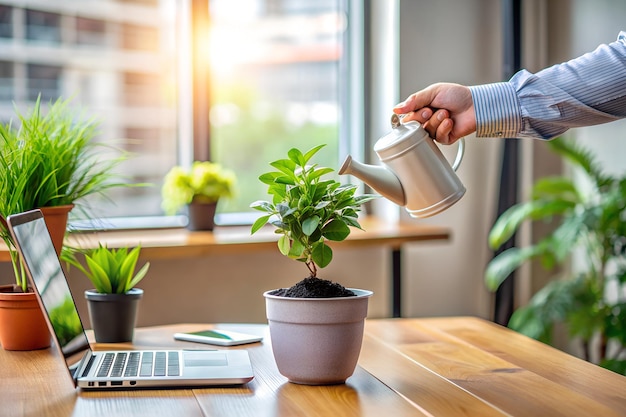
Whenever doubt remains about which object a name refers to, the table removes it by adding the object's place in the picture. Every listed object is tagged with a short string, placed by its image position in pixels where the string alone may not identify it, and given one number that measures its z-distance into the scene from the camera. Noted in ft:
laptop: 3.86
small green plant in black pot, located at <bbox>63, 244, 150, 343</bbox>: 5.01
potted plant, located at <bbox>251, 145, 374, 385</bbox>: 3.90
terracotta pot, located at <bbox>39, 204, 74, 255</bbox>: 4.97
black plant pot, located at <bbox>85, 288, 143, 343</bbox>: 5.00
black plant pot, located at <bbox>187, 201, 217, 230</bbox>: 9.54
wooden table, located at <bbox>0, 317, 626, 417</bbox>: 3.57
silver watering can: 4.31
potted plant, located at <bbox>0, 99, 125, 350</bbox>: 4.78
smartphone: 5.00
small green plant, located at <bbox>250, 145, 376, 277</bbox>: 4.00
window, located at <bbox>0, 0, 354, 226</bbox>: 10.21
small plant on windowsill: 9.49
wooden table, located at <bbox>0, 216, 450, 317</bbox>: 8.44
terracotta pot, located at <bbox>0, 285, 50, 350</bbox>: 4.78
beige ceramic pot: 3.88
